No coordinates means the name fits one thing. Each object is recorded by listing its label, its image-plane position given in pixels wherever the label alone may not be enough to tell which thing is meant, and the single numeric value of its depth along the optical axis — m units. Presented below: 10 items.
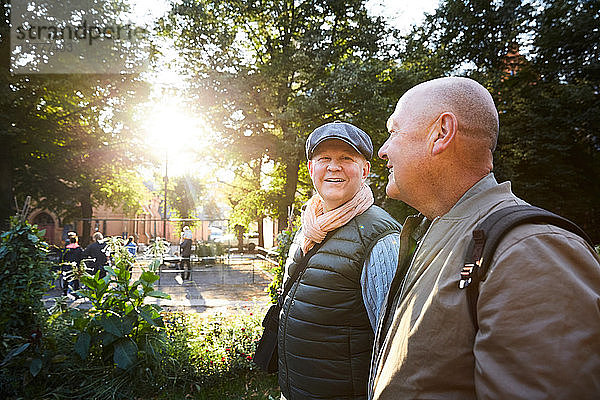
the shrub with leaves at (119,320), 4.13
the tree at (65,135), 14.49
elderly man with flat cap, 1.91
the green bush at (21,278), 4.48
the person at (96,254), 10.47
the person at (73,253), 10.80
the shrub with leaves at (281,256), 5.52
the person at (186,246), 15.25
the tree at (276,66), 16.53
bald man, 0.77
